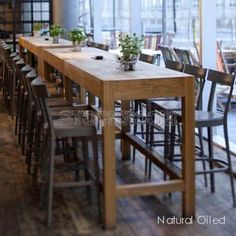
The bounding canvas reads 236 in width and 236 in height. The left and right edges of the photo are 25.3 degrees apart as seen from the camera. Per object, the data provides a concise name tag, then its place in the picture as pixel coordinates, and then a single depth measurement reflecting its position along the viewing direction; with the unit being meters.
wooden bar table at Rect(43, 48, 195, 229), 3.36
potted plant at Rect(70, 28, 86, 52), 6.08
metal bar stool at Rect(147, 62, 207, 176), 4.19
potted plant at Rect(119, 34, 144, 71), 3.96
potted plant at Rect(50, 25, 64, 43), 7.40
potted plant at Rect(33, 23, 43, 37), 9.52
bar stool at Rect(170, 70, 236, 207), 3.84
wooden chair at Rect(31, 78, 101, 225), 3.55
